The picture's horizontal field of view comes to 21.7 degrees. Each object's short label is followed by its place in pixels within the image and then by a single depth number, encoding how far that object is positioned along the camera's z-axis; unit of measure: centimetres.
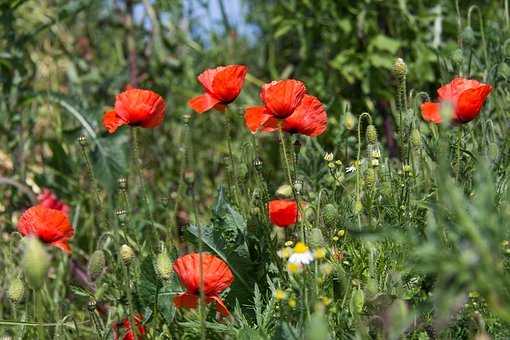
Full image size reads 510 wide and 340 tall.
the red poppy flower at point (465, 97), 135
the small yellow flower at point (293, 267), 118
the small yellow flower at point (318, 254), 119
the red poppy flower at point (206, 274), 130
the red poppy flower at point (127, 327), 138
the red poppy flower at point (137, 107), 141
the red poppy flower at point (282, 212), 143
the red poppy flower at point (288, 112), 136
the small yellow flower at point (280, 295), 120
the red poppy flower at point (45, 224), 141
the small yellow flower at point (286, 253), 121
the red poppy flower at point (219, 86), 142
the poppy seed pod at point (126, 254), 134
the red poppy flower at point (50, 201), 175
